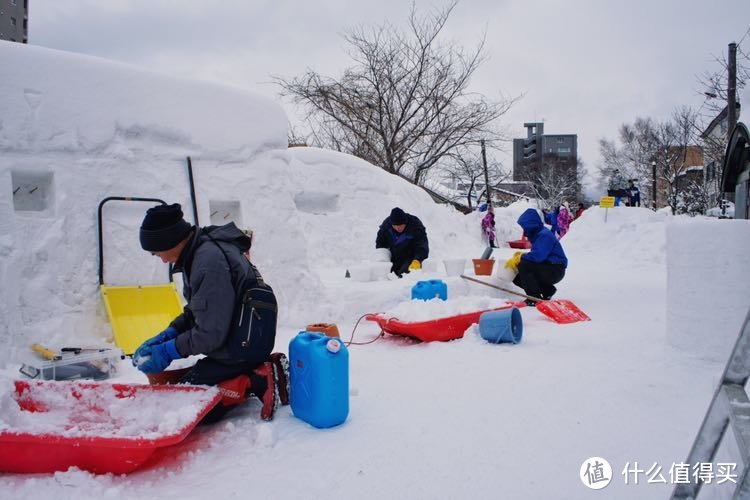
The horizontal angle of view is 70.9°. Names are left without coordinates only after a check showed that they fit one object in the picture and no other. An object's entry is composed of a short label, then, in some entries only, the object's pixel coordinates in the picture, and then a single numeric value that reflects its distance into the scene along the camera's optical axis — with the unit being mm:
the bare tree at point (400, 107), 16688
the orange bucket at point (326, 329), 3753
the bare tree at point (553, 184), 39344
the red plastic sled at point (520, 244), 15405
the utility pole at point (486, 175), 20266
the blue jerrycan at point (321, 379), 2629
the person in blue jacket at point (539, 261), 6207
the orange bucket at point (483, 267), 6883
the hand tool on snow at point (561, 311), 5242
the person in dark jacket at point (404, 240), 7379
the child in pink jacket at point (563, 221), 19406
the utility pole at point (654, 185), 31031
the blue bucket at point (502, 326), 4289
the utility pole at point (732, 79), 13070
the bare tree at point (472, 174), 19562
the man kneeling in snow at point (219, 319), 2658
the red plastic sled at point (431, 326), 4426
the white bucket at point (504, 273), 6641
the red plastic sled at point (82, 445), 2084
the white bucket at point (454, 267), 6617
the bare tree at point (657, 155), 31955
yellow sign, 15018
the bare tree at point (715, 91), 15312
